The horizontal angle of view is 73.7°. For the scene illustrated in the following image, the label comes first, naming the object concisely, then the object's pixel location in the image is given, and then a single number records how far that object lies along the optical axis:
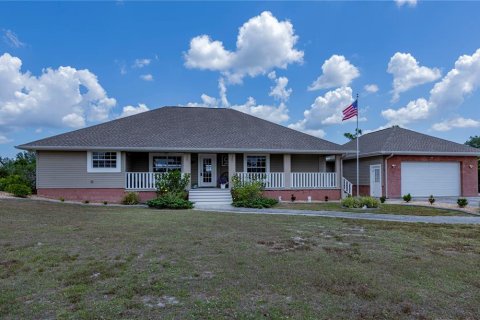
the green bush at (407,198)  15.48
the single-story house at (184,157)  15.23
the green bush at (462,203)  13.20
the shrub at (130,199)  14.97
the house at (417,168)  18.75
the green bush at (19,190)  13.89
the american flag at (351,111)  16.63
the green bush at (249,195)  14.20
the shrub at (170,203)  13.79
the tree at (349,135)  37.59
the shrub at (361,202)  13.72
